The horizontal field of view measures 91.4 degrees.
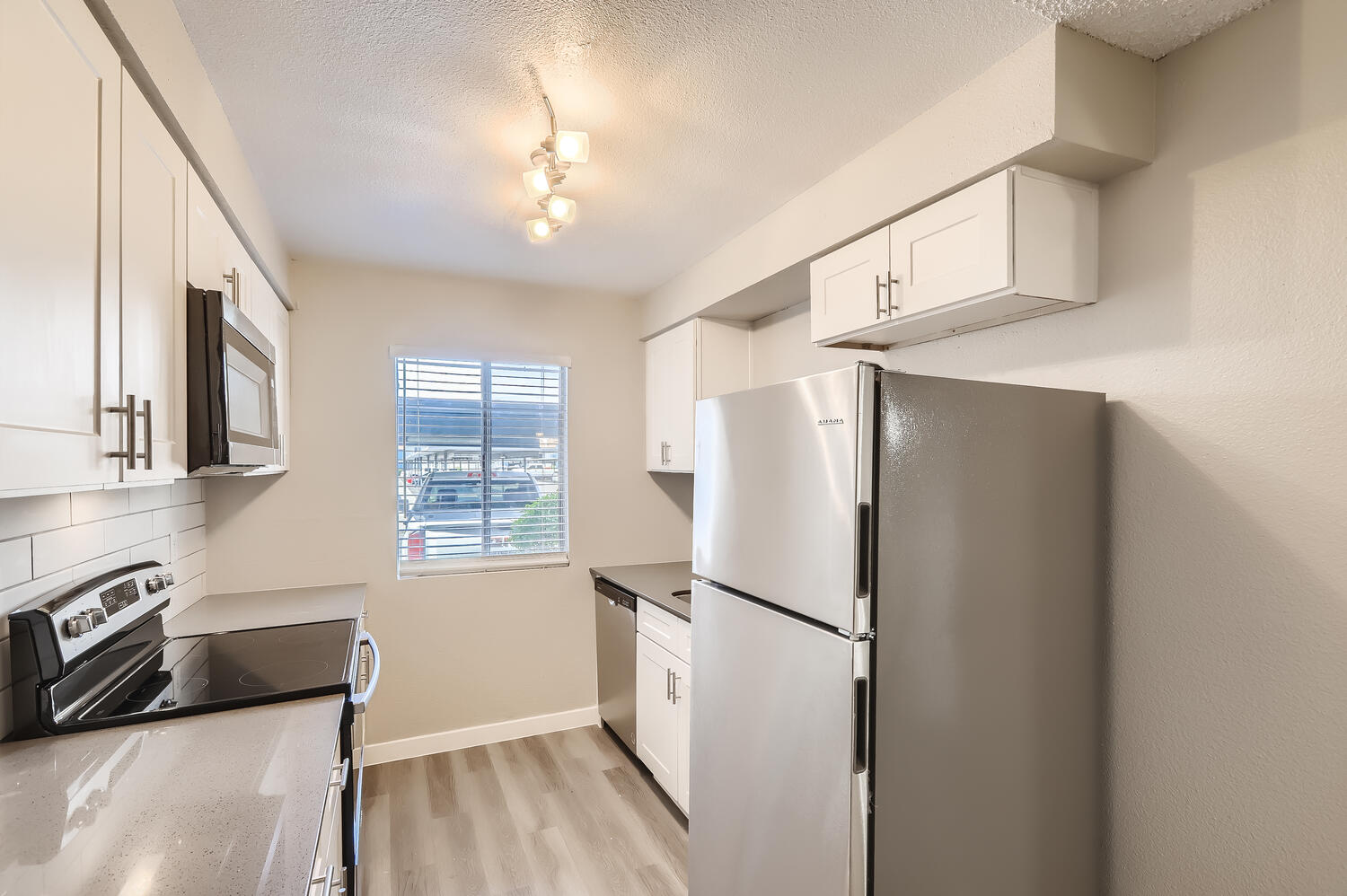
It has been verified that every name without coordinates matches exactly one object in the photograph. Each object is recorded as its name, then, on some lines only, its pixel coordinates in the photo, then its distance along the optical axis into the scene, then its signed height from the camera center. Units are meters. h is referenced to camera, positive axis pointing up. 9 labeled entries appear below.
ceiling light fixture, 1.73 +0.78
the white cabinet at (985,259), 1.57 +0.48
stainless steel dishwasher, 3.14 -1.07
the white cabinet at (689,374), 3.24 +0.35
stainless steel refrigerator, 1.37 -0.44
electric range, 1.34 -0.60
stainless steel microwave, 1.44 +0.13
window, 3.34 -0.12
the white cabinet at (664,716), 2.59 -1.14
